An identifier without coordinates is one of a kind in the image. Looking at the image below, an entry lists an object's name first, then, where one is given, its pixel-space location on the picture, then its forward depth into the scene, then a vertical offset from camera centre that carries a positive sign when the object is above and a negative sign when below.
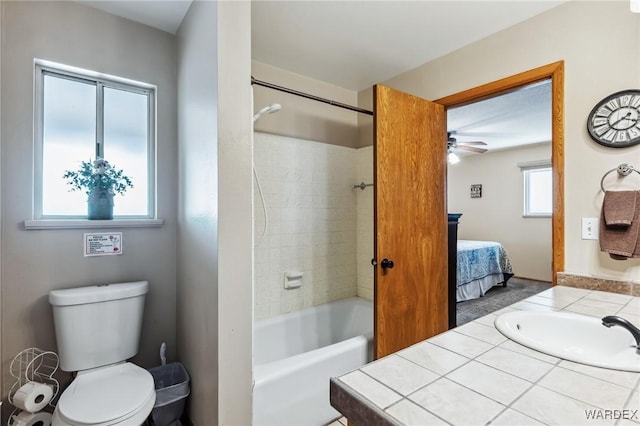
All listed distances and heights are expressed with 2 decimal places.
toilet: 1.30 -0.76
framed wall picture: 6.03 +0.42
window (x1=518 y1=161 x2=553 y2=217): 5.20 +0.41
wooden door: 1.94 -0.06
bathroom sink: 0.92 -0.41
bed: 4.18 -0.84
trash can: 1.58 -1.00
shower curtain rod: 1.80 +0.78
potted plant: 1.77 +0.16
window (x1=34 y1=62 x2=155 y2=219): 1.74 +0.49
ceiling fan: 4.09 +0.97
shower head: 1.86 +0.64
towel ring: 1.46 +0.21
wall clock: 1.46 +0.46
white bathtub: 1.57 -0.95
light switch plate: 1.58 -0.08
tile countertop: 0.57 -0.38
